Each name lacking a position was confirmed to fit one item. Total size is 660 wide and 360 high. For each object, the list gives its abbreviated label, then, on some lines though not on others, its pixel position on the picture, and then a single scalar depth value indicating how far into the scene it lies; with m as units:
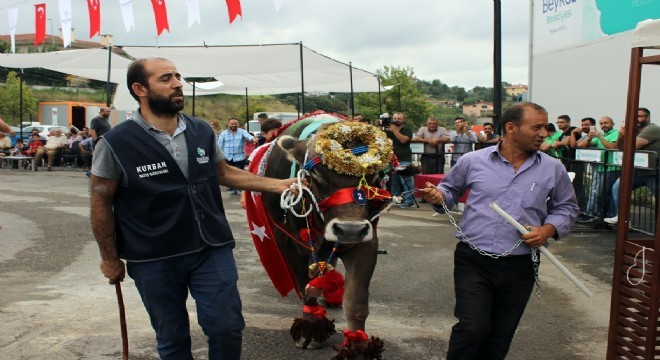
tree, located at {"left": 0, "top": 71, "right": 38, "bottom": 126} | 53.25
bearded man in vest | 3.87
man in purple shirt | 4.17
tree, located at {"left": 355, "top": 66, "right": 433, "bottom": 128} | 54.69
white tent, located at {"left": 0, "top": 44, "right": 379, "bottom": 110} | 15.77
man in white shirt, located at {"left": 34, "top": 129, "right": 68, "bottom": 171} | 24.14
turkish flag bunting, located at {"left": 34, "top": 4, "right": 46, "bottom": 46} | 18.88
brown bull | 4.76
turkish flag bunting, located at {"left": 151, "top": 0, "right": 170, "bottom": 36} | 14.83
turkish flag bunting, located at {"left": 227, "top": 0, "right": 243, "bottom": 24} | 13.52
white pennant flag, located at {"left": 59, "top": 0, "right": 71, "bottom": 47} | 17.31
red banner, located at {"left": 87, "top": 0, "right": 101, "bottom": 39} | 15.70
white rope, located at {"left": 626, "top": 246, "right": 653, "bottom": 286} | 4.00
